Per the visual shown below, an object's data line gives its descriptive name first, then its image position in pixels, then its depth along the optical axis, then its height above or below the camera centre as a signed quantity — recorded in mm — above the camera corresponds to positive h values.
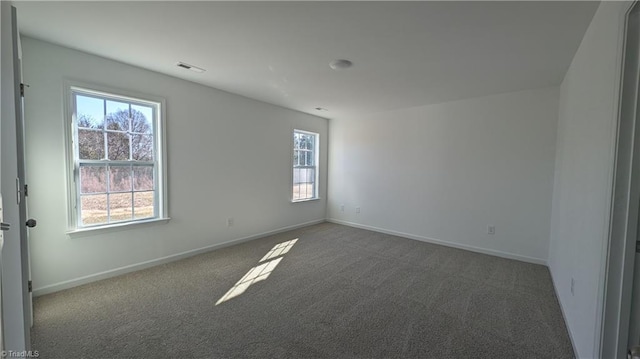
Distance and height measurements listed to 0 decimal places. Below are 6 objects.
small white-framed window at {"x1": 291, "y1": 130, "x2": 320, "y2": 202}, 5323 +45
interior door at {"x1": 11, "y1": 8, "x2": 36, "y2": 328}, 1452 -98
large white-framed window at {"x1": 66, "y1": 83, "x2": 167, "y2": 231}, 2697 +70
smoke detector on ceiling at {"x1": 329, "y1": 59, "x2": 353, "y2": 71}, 2699 +1081
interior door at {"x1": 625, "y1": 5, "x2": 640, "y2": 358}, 1323 +365
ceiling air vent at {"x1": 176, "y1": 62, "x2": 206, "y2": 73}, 2902 +1102
